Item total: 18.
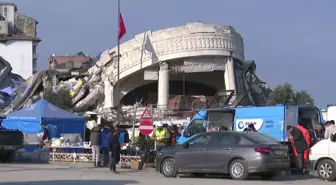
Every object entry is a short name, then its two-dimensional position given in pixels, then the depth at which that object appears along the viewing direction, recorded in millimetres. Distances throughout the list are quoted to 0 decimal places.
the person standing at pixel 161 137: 22906
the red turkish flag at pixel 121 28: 39438
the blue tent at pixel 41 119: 32188
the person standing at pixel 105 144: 24641
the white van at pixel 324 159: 17562
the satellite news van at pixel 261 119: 21656
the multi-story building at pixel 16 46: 103375
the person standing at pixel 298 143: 19250
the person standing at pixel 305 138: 19422
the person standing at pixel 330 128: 19281
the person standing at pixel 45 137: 28688
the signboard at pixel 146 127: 23688
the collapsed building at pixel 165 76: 55000
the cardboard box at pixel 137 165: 23078
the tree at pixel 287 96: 59781
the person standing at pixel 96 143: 24188
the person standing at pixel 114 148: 21422
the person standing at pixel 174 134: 23641
